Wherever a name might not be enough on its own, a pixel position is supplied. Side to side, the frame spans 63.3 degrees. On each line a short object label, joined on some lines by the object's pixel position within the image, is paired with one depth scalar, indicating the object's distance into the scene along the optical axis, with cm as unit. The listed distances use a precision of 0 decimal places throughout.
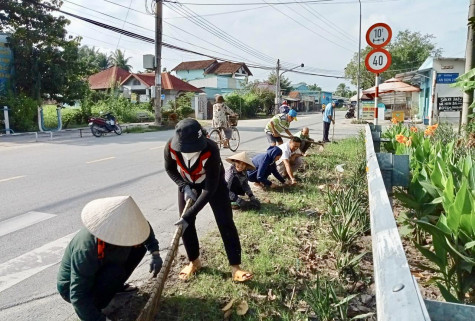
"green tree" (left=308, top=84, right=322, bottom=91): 10296
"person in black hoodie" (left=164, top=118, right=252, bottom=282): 283
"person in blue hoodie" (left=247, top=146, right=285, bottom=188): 589
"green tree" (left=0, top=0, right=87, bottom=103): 1866
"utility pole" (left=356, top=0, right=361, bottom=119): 2772
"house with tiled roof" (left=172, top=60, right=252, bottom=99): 4806
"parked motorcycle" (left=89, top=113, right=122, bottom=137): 1587
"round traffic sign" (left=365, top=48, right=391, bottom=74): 660
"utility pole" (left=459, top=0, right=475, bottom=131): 600
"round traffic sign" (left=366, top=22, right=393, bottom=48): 641
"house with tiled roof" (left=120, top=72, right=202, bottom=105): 3631
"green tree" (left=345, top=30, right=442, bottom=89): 5019
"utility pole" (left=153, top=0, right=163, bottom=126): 1889
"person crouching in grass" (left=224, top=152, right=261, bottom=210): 509
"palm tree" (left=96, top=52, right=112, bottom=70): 5560
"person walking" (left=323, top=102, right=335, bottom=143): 1259
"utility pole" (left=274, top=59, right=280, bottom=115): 3769
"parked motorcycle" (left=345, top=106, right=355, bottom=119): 3601
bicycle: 1092
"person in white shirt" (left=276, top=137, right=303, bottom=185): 620
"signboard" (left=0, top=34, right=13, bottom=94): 1816
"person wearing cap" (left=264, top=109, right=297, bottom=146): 883
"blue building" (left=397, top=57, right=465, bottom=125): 1112
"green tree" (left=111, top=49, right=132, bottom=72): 5412
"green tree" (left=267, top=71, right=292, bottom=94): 6390
